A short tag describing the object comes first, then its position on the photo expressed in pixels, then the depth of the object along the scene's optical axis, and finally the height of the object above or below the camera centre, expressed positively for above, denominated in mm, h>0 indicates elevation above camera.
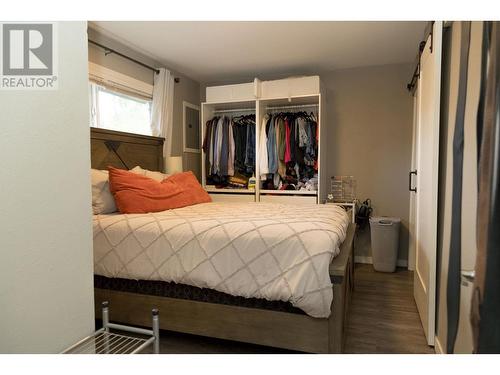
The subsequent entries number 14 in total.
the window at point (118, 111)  2965 +610
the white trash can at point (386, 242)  3453 -757
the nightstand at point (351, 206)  3578 -383
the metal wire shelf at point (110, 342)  1027 -602
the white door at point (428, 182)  1816 -57
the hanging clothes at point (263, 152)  3775 +233
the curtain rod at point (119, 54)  2847 +1118
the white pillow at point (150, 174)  2945 -30
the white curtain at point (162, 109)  3574 +693
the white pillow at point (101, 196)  2371 -190
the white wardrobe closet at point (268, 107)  3588 +811
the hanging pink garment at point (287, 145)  3691 +308
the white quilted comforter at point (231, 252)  1606 -447
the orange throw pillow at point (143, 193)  2369 -179
